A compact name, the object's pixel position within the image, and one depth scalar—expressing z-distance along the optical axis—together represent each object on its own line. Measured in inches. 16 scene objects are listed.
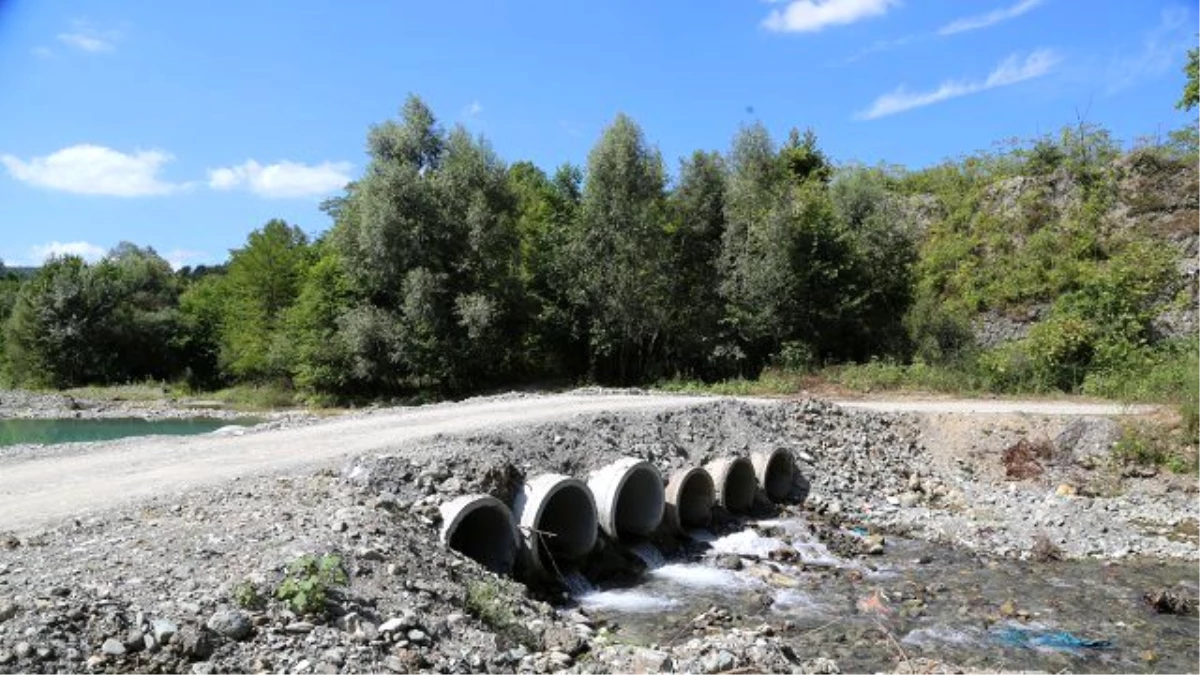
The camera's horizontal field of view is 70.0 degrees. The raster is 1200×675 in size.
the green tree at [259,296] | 1683.1
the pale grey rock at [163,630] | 232.8
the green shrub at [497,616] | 317.1
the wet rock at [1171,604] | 402.3
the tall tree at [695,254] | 1189.1
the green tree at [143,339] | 2012.8
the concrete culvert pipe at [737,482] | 576.4
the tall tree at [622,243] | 1171.9
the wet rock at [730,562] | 480.4
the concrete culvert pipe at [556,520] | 421.7
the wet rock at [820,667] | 300.2
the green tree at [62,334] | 1957.4
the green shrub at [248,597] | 258.7
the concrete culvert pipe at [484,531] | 388.8
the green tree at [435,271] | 1205.7
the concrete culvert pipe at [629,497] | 479.2
